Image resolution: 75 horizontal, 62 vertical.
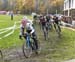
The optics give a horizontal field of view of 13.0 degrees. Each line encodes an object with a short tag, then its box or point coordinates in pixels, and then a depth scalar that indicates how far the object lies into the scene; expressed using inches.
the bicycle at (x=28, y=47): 567.2
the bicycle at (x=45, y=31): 916.1
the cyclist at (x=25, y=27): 573.9
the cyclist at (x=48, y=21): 1096.7
